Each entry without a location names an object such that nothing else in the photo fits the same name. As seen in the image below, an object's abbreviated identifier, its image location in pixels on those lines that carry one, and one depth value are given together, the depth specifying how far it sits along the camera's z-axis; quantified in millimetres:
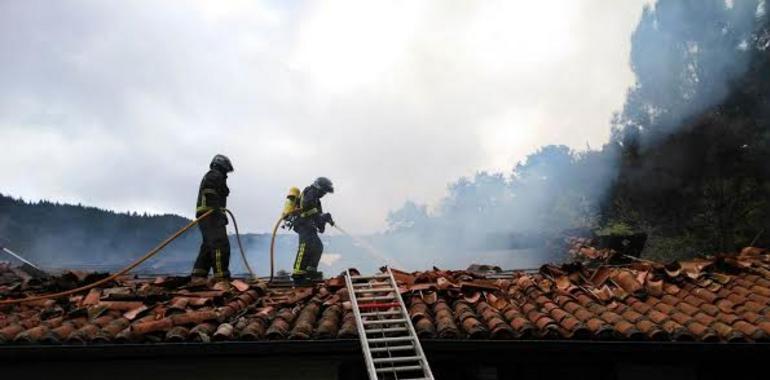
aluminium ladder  4734
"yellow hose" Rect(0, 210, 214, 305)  6066
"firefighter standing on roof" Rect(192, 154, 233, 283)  8656
